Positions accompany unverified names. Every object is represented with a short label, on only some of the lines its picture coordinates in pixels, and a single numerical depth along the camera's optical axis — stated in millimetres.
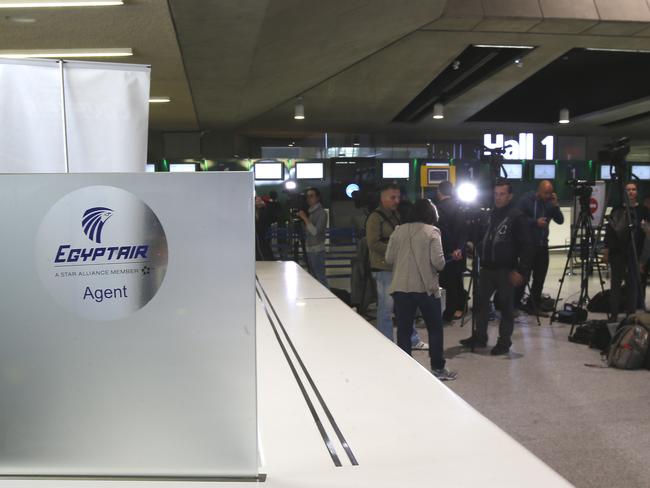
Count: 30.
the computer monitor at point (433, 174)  9156
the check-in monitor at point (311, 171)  8727
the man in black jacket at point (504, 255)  4570
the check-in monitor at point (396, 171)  9031
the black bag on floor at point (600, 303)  6379
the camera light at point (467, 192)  6027
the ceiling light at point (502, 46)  7125
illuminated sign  13938
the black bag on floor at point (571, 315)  5723
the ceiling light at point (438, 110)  10430
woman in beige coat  3797
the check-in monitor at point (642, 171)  11188
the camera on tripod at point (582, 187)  5570
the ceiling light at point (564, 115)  11156
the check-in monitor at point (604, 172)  10953
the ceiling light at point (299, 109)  9576
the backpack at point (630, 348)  4211
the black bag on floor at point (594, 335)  4820
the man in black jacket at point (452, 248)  5730
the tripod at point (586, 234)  5533
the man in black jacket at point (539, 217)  6453
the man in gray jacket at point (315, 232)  6617
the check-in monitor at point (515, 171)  10174
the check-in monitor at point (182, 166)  9313
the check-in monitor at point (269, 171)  8508
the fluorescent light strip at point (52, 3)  4207
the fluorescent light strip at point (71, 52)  5480
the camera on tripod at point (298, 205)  6790
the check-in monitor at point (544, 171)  10242
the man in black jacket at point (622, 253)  5453
